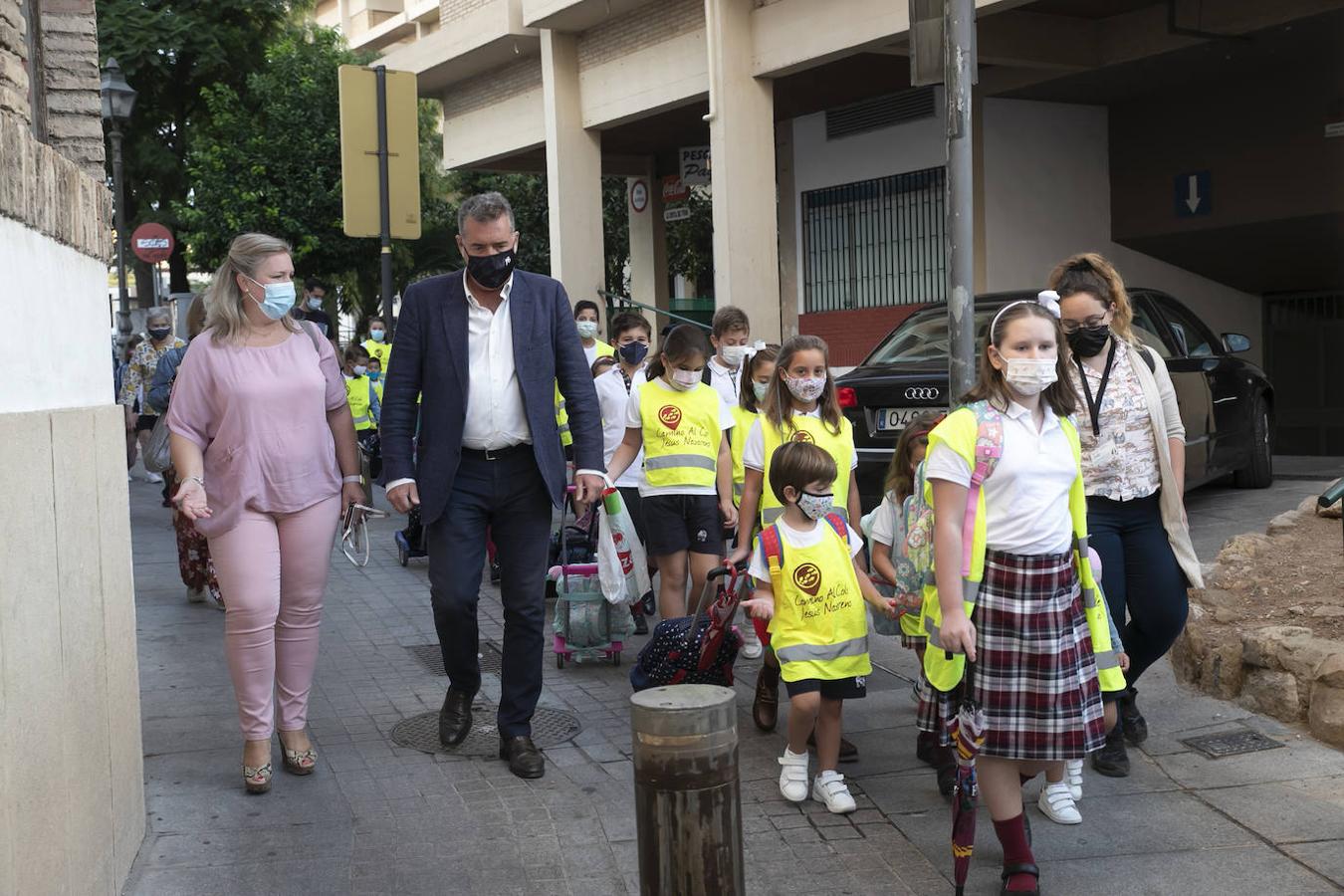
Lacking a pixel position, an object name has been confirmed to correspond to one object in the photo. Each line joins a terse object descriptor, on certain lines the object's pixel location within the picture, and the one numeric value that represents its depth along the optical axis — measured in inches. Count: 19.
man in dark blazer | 202.4
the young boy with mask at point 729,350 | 304.0
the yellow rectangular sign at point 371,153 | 402.9
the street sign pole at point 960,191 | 247.1
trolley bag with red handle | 211.2
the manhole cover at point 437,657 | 278.1
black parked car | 358.0
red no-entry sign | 856.3
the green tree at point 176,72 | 1117.7
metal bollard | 129.4
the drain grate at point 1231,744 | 205.5
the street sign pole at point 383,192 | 407.8
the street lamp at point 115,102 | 797.9
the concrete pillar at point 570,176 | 700.7
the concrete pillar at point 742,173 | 583.2
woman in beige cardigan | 194.7
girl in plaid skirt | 155.3
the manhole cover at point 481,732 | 218.8
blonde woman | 197.6
